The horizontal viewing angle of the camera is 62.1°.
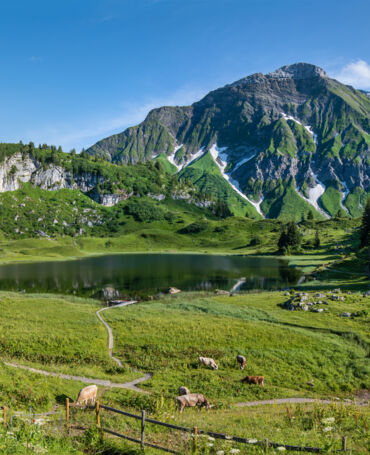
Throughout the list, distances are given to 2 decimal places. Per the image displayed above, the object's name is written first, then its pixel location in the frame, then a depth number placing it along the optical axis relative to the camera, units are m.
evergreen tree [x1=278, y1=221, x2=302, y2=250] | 195.75
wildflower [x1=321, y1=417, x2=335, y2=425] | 17.91
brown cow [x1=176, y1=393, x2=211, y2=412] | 23.09
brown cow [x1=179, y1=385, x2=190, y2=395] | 24.98
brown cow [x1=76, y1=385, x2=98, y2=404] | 21.77
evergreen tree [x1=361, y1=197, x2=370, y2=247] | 122.06
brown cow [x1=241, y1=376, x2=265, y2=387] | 28.56
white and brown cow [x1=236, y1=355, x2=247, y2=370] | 32.71
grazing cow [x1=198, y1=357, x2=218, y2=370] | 32.08
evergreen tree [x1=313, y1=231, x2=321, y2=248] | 197.89
